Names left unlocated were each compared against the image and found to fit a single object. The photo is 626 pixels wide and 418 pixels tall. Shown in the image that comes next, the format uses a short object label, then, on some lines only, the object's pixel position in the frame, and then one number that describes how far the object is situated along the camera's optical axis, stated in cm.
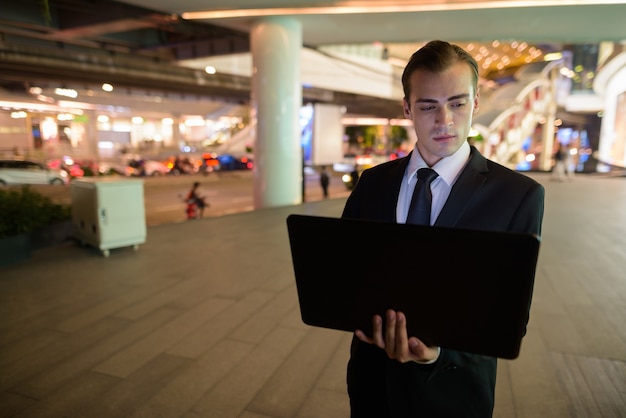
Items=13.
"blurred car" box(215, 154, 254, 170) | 2842
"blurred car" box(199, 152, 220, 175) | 2730
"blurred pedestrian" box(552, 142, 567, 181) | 1847
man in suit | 119
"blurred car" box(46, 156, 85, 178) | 1933
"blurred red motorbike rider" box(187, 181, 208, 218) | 1023
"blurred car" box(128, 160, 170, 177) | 2496
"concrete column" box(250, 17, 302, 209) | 1005
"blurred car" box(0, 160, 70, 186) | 1705
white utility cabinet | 568
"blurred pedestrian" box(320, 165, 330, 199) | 1447
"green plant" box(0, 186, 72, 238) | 545
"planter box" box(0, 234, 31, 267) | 534
